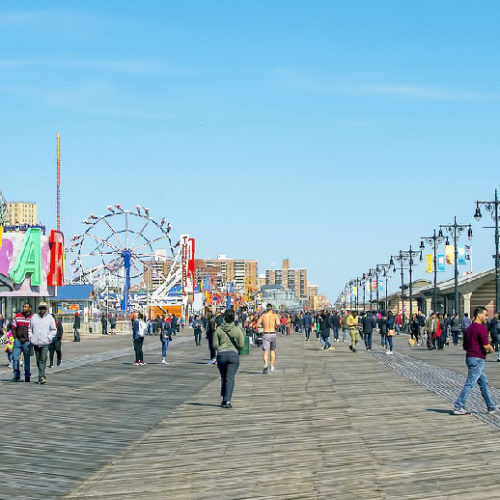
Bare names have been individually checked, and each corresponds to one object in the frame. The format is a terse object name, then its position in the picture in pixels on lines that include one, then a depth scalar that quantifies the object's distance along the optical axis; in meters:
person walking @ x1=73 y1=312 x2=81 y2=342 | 55.44
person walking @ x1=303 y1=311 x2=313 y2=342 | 58.82
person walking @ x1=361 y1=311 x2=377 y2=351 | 41.53
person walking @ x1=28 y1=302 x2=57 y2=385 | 21.16
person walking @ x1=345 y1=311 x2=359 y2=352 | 38.59
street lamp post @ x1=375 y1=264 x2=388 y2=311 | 100.18
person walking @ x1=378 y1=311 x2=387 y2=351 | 38.50
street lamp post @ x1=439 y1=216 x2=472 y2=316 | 55.97
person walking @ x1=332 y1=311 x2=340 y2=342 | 51.09
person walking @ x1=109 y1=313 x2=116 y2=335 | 76.51
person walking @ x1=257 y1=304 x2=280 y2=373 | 24.70
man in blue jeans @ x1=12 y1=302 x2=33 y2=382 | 21.47
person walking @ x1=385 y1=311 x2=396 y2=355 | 37.50
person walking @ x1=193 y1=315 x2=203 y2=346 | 48.75
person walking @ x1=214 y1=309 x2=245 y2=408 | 16.50
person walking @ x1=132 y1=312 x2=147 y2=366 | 28.53
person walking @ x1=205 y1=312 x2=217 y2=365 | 29.31
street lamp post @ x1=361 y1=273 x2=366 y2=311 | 128.45
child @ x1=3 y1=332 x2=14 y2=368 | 24.34
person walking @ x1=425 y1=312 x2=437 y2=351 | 41.84
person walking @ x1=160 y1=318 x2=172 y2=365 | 30.03
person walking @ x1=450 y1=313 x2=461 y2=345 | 47.44
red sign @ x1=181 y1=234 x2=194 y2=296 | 119.31
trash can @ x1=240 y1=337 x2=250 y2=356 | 33.64
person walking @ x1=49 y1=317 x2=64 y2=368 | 27.84
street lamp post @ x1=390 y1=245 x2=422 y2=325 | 76.81
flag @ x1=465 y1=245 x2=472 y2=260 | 59.09
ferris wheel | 105.66
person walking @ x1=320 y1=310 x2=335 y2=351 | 41.75
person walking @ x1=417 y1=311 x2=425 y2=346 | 47.74
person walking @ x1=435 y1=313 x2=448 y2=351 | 41.88
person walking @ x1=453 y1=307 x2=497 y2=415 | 14.86
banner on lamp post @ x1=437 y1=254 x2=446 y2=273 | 60.53
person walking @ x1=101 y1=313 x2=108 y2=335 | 74.61
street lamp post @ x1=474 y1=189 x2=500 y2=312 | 45.00
